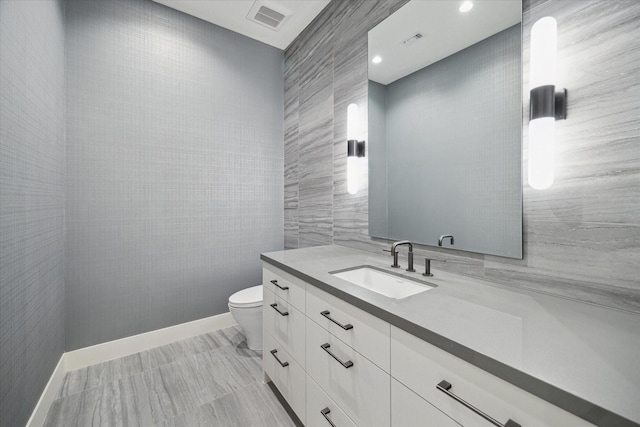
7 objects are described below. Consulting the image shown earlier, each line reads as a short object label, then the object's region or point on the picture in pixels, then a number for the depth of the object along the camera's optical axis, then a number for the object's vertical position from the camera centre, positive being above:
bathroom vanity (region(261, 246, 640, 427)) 0.55 -0.36
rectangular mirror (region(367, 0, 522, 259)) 1.17 +0.45
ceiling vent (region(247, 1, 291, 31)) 2.22 +1.69
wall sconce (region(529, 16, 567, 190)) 1.00 +0.40
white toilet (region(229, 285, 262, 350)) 2.06 -0.79
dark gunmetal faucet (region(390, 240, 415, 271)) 1.40 -0.23
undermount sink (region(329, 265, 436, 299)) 1.29 -0.37
